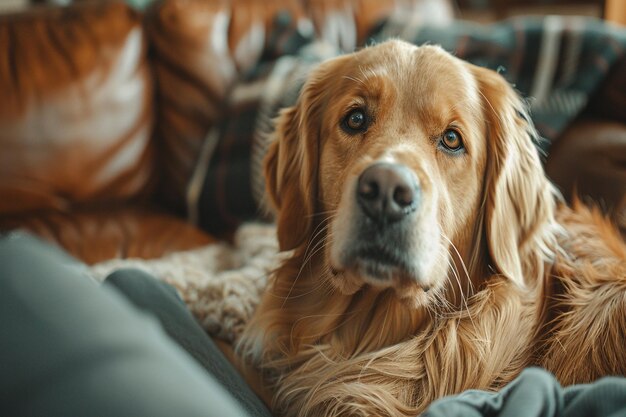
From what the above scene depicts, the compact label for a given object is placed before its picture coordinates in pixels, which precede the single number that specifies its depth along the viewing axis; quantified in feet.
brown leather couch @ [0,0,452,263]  3.38
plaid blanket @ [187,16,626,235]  2.84
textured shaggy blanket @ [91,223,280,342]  2.41
